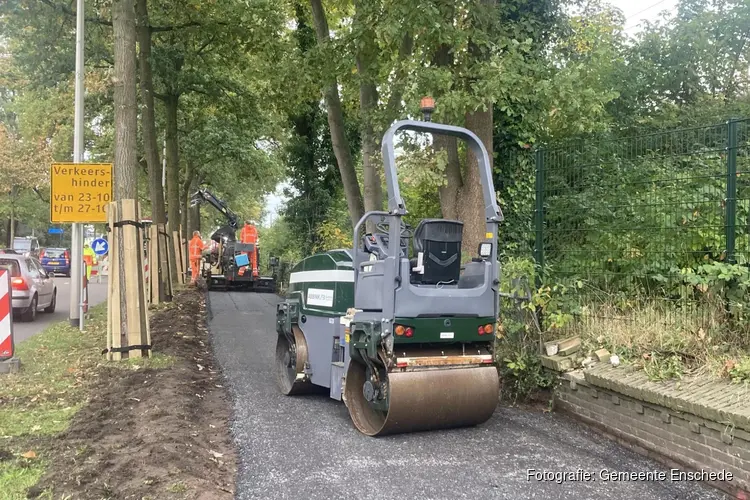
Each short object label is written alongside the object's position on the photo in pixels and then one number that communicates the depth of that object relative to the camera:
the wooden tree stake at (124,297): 8.52
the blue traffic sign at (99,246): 14.58
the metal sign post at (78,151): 12.71
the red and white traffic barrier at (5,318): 7.97
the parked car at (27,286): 13.88
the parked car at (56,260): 38.12
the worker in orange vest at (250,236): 22.72
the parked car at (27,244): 42.44
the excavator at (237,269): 22.06
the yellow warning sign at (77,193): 11.41
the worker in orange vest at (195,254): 25.08
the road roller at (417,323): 5.41
